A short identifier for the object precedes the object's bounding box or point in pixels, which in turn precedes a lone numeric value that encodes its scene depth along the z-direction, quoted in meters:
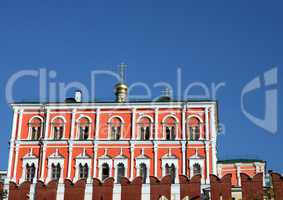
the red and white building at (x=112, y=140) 47.59
